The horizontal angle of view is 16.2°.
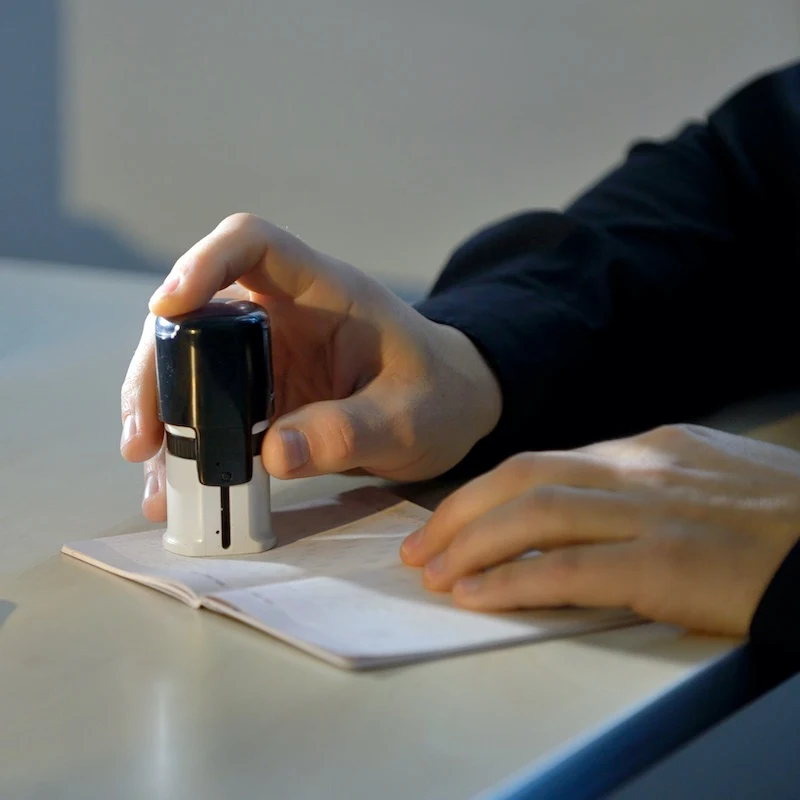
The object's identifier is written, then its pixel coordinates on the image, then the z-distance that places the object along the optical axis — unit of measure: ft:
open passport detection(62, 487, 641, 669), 3.46
